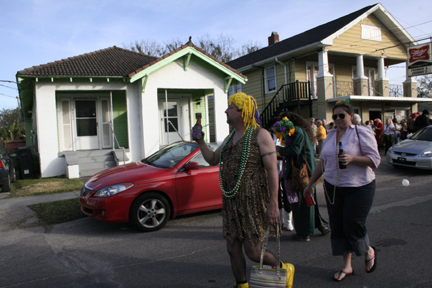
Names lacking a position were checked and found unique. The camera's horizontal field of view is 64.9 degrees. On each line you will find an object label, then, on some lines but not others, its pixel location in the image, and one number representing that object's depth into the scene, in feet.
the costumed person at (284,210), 16.70
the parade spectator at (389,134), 51.47
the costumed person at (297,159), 15.29
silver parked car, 33.40
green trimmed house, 39.24
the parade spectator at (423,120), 45.52
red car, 17.52
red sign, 60.49
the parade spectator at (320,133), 43.25
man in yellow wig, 9.32
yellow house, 58.18
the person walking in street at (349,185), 10.98
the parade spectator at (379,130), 54.24
